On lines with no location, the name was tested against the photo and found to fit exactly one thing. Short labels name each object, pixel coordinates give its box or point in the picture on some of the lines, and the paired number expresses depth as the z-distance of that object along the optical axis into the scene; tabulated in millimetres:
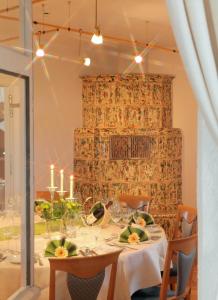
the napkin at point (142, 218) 4400
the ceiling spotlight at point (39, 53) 4459
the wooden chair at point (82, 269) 2926
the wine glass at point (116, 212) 4508
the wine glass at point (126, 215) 4527
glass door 2449
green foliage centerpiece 3891
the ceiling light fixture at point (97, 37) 4125
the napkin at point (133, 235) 3779
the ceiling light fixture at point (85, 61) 5382
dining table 3115
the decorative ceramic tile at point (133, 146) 7309
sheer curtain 1515
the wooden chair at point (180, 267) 3375
